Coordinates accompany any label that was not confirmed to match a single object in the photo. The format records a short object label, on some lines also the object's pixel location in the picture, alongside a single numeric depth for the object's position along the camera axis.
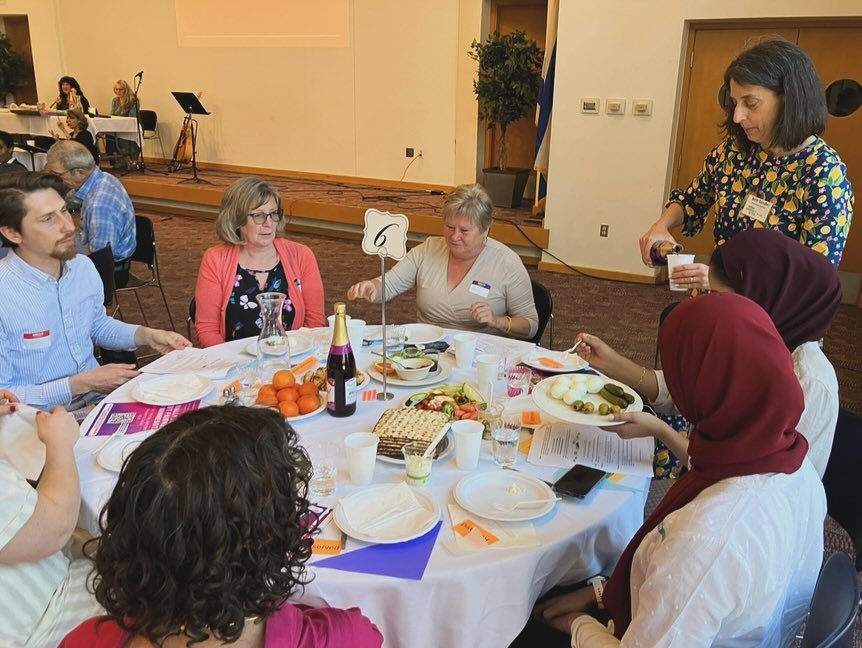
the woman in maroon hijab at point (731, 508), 1.13
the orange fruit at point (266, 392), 1.90
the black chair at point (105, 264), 3.37
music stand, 8.91
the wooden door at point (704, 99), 5.70
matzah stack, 1.69
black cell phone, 1.53
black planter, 7.43
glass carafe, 2.09
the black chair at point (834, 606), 1.03
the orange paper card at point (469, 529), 1.39
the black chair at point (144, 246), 4.43
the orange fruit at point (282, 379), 1.95
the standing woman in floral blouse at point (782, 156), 2.29
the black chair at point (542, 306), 3.01
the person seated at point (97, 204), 4.21
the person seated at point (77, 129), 9.08
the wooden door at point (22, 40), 11.94
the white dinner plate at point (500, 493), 1.45
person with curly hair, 0.87
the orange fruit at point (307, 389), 1.92
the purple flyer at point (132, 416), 1.83
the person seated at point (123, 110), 10.02
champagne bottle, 1.86
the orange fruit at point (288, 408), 1.85
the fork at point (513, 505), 1.48
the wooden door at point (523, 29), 7.53
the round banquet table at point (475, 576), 1.29
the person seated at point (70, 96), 10.38
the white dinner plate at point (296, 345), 2.37
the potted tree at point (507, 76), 6.69
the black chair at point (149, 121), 10.34
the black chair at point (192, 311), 2.96
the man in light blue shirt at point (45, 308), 2.20
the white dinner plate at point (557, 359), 2.21
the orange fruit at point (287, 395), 1.89
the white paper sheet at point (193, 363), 2.20
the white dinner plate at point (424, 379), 2.12
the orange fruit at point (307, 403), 1.88
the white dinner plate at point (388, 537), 1.36
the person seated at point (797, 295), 1.73
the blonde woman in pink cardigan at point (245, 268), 2.70
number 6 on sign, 1.99
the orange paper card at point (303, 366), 2.18
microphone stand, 10.09
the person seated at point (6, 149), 6.64
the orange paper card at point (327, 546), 1.35
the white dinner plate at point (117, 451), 1.62
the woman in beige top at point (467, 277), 2.79
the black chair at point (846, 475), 1.75
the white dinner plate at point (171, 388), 1.96
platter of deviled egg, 1.79
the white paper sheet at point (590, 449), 1.69
